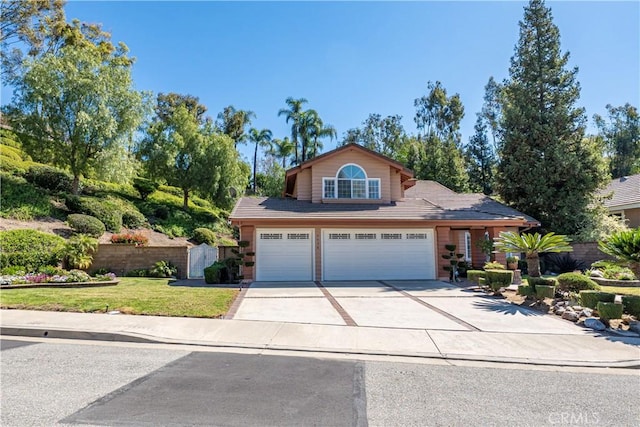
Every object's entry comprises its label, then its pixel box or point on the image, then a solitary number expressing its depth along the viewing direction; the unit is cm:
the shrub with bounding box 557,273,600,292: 1027
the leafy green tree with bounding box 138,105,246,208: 2759
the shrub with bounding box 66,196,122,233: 1956
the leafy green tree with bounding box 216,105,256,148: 4096
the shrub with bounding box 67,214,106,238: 1759
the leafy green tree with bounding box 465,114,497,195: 3781
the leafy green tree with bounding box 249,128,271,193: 3956
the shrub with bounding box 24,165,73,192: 2109
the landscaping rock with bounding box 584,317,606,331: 797
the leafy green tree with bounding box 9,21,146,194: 2047
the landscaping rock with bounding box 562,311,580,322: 872
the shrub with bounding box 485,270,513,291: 1172
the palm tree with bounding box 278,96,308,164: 3681
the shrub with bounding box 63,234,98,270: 1464
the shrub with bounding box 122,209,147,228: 2219
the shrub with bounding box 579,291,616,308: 840
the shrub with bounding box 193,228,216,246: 2439
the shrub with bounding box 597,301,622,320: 789
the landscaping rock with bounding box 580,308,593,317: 881
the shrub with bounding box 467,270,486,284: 1351
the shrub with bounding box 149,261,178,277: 1595
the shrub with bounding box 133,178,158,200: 2825
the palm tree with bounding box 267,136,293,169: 3675
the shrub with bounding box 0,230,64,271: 1345
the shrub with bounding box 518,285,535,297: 1038
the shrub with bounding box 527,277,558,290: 1019
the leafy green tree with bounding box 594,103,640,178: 4306
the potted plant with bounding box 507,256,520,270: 1470
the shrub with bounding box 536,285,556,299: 988
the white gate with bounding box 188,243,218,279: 1681
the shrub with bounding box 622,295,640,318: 818
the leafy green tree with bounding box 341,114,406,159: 4478
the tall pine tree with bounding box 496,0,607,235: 2109
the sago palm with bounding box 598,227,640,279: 853
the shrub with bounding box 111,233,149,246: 1623
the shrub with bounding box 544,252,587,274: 1845
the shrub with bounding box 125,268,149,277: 1595
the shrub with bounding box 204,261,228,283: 1459
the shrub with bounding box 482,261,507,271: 1325
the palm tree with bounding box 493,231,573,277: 1109
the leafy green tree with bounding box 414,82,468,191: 4136
